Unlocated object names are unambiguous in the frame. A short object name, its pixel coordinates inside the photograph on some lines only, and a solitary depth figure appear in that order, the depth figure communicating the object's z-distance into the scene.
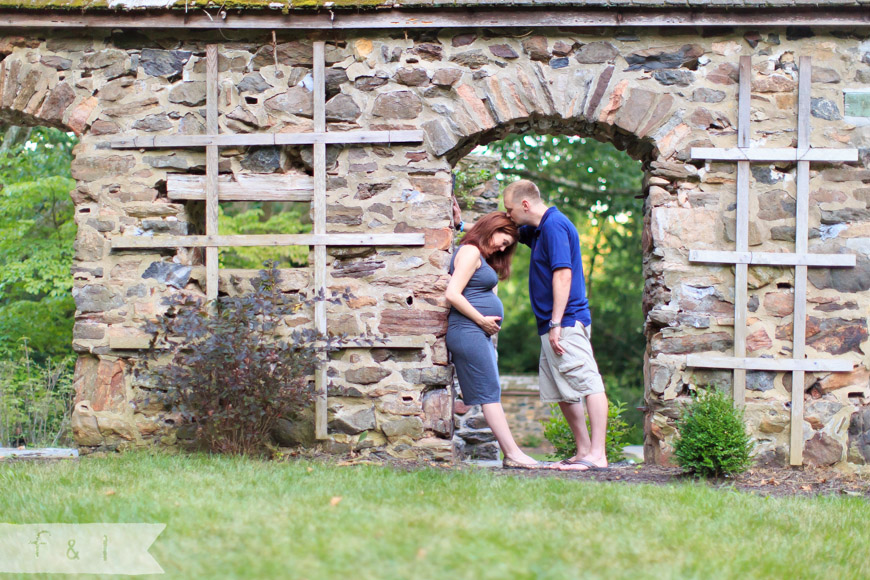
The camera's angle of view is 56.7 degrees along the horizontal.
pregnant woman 5.24
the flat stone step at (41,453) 5.75
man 5.17
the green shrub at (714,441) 4.81
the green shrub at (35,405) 8.02
